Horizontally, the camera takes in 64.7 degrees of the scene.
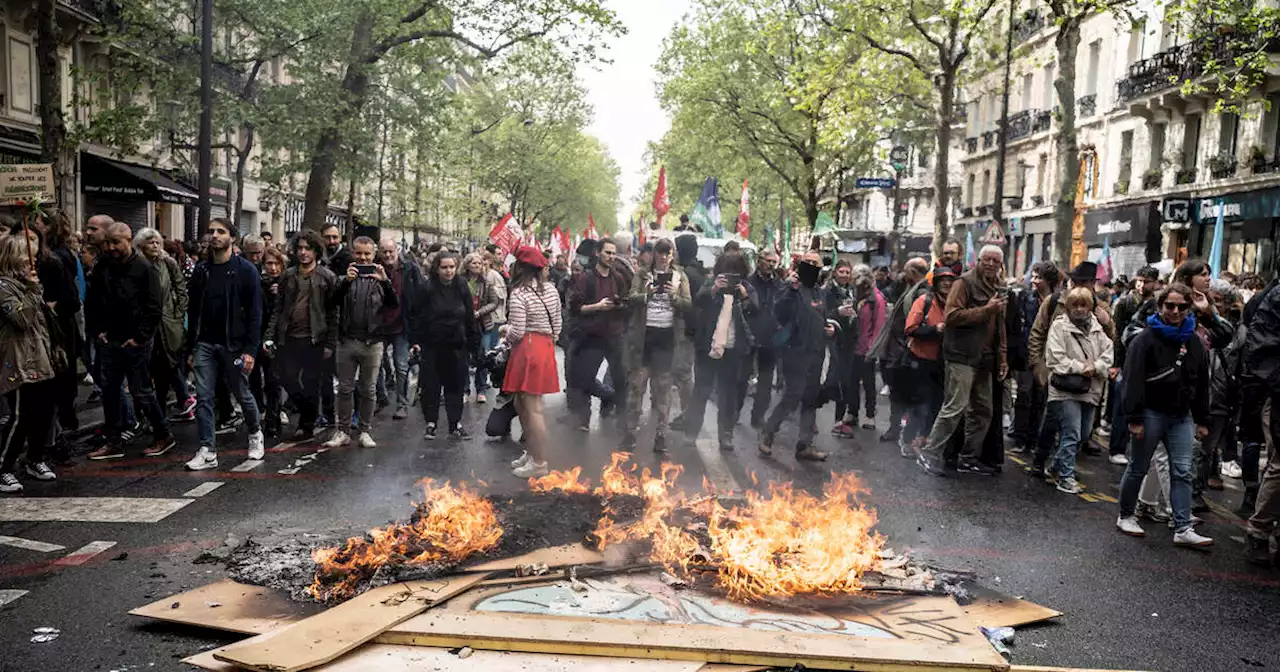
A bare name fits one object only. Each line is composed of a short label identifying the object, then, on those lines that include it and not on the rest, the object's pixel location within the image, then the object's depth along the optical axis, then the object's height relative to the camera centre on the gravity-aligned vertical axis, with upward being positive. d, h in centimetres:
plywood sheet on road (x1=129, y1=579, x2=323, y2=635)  480 -176
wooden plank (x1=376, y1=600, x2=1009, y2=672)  450 -170
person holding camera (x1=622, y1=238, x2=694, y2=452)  977 -64
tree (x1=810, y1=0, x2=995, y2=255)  2248 +566
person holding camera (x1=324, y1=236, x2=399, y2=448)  945 -66
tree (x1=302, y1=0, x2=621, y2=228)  1967 +476
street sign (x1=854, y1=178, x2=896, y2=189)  2662 +245
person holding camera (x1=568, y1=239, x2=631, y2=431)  988 -53
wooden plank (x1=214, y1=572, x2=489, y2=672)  426 -170
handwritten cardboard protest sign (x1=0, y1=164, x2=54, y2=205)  1008 +60
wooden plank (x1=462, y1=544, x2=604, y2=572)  561 -169
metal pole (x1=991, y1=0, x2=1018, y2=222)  2552 +308
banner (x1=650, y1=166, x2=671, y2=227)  1956 +129
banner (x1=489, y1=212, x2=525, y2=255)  1504 +38
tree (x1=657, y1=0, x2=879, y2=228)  3412 +635
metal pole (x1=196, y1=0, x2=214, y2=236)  1531 +221
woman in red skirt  837 -71
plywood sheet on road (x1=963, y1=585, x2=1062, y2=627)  527 -178
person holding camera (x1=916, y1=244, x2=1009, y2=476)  903 -65
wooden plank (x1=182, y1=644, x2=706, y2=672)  438 -177
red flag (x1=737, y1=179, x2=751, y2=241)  2533 +126
